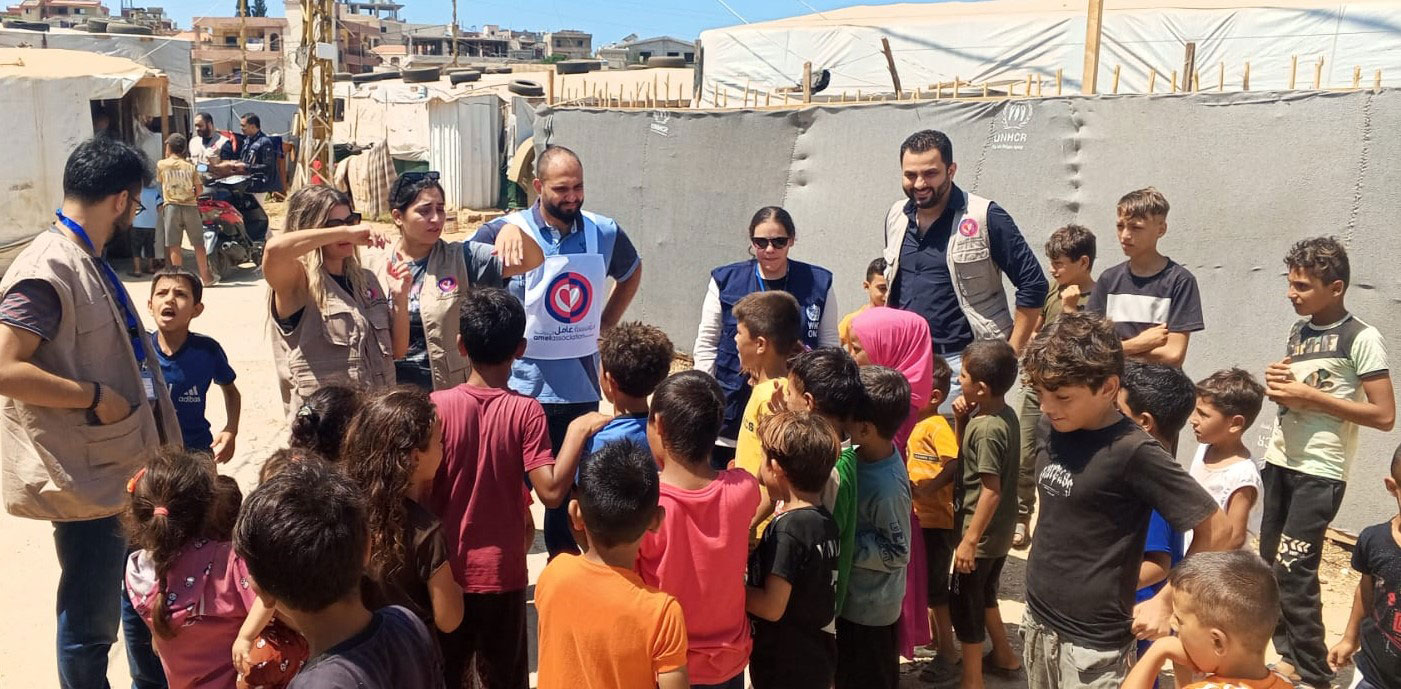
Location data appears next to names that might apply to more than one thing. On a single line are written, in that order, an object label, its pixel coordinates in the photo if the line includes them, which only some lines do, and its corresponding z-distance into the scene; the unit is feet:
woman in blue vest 13.58
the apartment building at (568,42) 291.75
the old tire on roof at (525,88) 71.97
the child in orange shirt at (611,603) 7.86
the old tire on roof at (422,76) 85.61
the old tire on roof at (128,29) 60.49
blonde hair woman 11.48
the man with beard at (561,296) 13.89
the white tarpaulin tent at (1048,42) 42.42
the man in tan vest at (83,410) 9.80
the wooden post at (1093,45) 21.40
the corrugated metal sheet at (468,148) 67.36
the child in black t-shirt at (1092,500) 8.79
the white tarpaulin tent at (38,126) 40.16
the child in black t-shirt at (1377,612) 9.75
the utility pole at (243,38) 114.73
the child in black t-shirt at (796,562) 9.18
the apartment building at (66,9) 242.21
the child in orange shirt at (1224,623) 7.17
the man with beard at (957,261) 13.96
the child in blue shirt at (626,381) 10.20
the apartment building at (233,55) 163.84
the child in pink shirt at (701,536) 9.05
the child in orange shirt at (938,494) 12.62
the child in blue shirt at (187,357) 13.26
